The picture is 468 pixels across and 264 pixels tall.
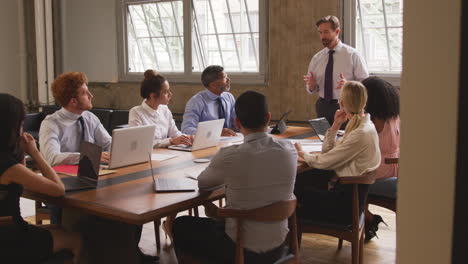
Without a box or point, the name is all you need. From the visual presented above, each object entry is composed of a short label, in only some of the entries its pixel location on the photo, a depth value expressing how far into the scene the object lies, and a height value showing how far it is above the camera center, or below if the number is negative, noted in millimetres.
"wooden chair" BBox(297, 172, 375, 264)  3060 -915
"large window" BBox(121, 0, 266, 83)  7100 +414
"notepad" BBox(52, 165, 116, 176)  3064 -587
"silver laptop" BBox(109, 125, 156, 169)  3156 -465
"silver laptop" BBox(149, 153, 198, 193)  2666 -589
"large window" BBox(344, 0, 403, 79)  6070 +391
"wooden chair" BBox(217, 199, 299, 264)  2359 -637
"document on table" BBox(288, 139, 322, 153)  3898 -580
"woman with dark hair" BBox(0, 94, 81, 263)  2348 -542
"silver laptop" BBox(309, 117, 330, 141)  4383 -486
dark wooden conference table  2324 -603
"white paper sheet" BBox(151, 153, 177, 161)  3580 -593
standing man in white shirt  5719 -16
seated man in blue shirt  4854 -316
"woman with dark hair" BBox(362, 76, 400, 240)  3809 -367
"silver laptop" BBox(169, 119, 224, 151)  3844 -492
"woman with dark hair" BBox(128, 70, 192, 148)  4137 -342
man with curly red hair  3404 -341
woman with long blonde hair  3158 -551
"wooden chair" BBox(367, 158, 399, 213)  3660 -901
